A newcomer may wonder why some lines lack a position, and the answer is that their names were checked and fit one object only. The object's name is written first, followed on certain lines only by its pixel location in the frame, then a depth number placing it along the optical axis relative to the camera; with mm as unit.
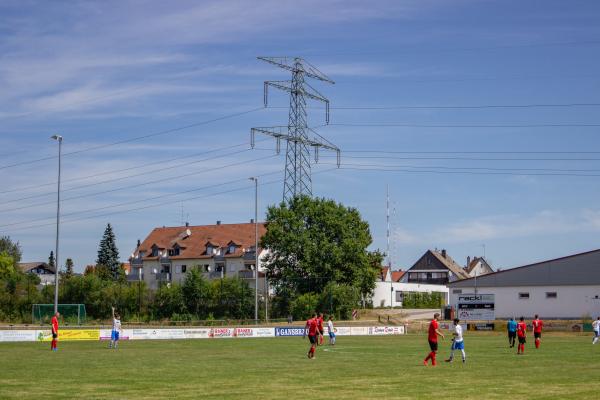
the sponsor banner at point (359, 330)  75844
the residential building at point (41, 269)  175625
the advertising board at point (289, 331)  73381
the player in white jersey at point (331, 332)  52406
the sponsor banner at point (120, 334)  62531
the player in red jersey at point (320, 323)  43438
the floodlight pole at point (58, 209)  63156
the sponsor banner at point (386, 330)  77750
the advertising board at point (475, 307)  81938
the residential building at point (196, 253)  129500
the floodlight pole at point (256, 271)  84750
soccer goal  84706
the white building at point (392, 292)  120681
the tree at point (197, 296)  97562
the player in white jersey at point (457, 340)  34984
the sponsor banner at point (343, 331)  74000
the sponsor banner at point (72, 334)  61031
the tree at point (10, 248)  175125
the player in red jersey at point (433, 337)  33219
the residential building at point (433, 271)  164500
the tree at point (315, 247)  97812
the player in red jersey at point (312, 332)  38219
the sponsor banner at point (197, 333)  67500
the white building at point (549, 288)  89938
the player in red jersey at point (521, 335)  41750
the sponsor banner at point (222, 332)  70000
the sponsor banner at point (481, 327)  83188
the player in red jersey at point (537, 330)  47906
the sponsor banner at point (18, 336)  59000
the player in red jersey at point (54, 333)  45844
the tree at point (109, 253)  149250
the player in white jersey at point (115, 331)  48500
